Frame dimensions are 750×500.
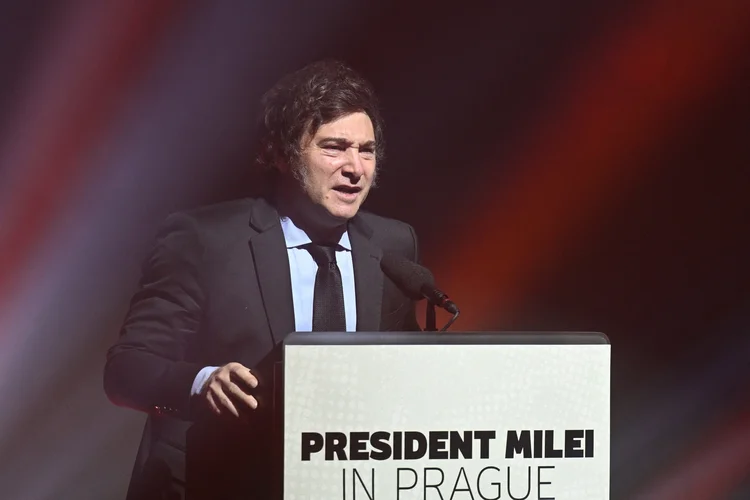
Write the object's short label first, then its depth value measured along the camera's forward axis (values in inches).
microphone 309.1
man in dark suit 320.3
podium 302.6
